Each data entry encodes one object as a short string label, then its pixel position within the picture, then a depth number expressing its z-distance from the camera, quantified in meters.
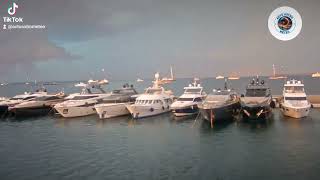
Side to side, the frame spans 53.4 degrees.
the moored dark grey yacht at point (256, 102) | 40.38
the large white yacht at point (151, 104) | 47.90
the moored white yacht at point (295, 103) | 41.62
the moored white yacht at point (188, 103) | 47.16
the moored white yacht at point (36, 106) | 55.59
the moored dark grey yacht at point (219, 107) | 40.03
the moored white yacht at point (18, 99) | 58.69
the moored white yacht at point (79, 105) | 52.19
